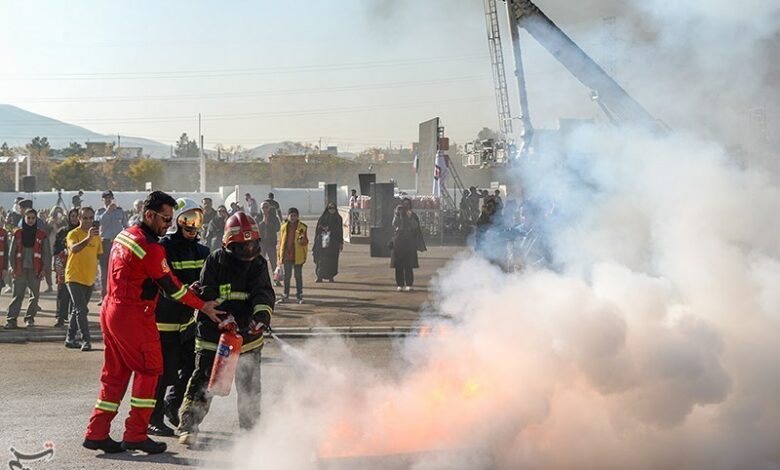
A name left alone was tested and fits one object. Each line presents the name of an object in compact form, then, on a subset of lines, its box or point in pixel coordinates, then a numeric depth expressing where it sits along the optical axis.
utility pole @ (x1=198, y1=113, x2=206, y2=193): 52.14
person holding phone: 11.02
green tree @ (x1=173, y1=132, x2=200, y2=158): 94.75
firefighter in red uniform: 6.70
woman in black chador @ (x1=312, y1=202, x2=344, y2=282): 18.30
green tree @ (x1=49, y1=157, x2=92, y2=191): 58.78
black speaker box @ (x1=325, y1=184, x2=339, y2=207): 27.06
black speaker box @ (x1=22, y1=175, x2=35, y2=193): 31.16
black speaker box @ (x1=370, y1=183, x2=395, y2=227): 23.66
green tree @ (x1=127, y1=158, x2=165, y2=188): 65.38
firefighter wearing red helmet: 7.06
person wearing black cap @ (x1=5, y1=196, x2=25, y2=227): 19.56
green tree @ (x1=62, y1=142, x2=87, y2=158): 82.07
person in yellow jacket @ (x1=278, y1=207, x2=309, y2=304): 15.80
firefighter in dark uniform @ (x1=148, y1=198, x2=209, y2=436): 7.48
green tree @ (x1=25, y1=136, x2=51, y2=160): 72.75
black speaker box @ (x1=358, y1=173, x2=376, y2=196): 30.13
